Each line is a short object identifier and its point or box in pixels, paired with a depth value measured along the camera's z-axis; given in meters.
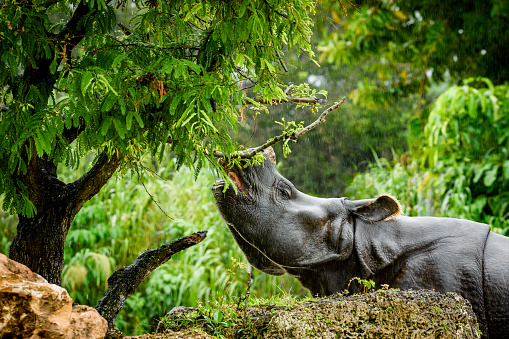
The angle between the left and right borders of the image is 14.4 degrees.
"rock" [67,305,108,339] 8.16
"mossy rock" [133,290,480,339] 8.36
